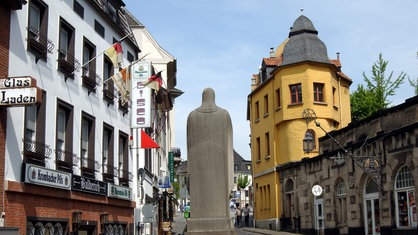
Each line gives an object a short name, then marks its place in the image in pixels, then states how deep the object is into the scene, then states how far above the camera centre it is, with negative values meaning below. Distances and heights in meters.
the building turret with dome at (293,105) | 39.62 +7.02
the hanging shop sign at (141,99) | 26.20 +4.93
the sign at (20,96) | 13.41 +2.65
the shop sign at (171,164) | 47.74 +3.85
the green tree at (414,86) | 46.64 +9.33
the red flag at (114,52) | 19.98 +5.31
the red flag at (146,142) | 26.62 +3.13
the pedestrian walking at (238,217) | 47.59 -0.43
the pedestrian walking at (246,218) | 48.84 -0.50
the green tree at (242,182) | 106.94 +5.24
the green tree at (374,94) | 48.66 +9.42
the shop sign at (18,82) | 13.57 +2.97
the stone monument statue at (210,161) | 12.00 +1.02
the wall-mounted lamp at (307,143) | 27.16 +3.02
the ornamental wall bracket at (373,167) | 26.19 +1.80
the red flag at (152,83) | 23.95 +5.13
